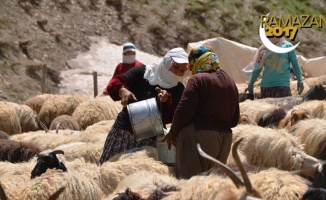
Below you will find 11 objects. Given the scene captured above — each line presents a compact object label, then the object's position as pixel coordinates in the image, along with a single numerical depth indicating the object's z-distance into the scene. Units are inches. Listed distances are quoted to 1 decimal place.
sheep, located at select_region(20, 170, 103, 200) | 412.2
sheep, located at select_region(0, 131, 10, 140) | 733.5
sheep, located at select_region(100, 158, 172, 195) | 462.4
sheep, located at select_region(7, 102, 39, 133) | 916.2
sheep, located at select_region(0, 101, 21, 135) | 872.8
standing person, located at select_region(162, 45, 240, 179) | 427.1
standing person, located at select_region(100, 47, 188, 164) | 484.1
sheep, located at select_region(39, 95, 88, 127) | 954.0
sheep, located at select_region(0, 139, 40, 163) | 614.0
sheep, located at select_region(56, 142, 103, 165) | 566.6
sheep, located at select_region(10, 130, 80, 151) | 687.6
